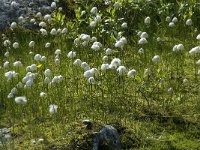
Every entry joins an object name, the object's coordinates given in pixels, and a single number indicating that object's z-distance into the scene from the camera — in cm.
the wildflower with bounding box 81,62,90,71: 636
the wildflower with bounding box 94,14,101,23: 786
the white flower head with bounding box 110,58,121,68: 618
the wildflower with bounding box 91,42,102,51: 657
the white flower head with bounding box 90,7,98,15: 805
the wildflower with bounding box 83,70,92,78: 595
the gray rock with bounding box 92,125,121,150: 526
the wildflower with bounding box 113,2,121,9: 830
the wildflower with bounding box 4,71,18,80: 630
